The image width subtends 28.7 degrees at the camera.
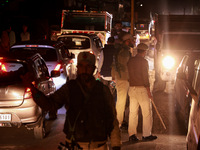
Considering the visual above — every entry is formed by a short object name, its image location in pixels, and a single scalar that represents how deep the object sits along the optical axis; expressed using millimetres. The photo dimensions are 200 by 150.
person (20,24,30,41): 19219
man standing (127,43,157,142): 7403
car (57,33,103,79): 14844
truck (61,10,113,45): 22531
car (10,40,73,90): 10211
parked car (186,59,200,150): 4898
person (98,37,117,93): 9484
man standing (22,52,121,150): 3734
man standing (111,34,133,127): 8203
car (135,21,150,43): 44297
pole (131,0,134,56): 19592
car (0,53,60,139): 7141
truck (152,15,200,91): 13070
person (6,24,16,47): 18844
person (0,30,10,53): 17025
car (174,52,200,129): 8375
